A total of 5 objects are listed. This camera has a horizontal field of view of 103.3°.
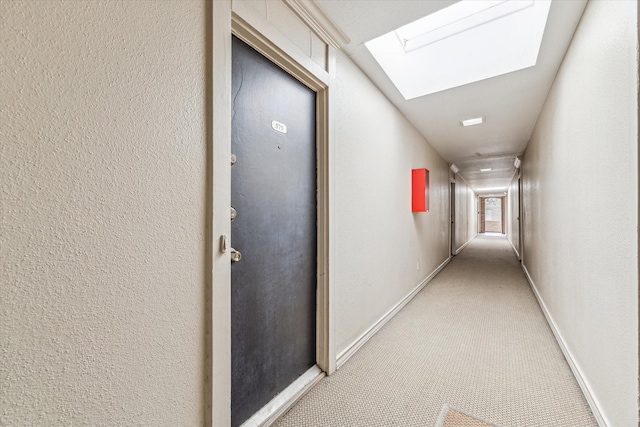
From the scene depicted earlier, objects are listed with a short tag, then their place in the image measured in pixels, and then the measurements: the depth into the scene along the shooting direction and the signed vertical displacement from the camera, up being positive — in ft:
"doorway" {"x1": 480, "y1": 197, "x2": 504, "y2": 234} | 46.37 -0.61
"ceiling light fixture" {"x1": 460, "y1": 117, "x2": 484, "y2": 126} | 10.56 +3.86
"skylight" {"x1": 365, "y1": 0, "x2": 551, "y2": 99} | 6.10 +4.59
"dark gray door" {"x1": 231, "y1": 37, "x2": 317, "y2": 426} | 3.96 -0.34
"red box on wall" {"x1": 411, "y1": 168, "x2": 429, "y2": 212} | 10.78 +0.95
